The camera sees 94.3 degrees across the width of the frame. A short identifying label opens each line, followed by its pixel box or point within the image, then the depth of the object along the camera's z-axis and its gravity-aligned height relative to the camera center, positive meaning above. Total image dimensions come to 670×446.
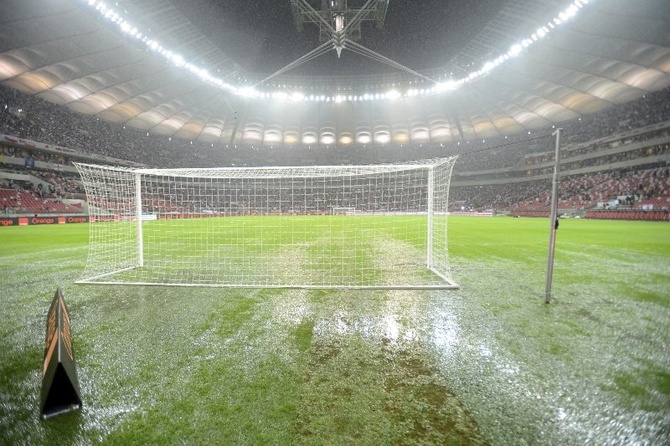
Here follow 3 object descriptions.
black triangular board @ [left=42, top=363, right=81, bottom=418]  1.93 -1.28
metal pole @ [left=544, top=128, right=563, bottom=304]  3.85 -0.14
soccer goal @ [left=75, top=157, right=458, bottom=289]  5.60 -1.44
